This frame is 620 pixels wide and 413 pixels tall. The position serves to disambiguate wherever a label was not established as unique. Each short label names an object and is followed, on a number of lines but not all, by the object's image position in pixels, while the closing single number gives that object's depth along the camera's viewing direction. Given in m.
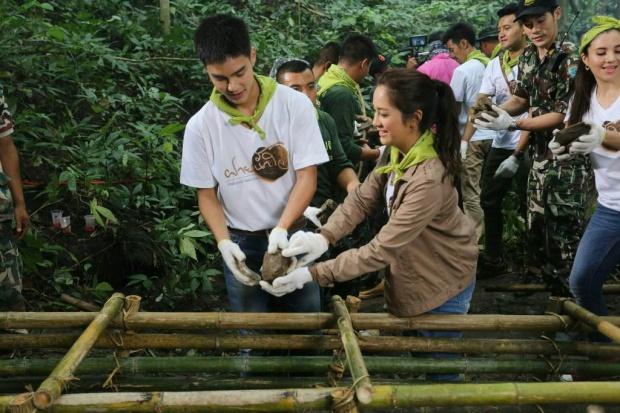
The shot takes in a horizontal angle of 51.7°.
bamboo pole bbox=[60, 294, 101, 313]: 3.65
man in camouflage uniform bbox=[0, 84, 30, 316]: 2.96
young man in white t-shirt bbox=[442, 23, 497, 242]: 5.00
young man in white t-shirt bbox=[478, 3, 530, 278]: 4.51
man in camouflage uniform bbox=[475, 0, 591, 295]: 3.50
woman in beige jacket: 2.25
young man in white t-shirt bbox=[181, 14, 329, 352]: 2.47
